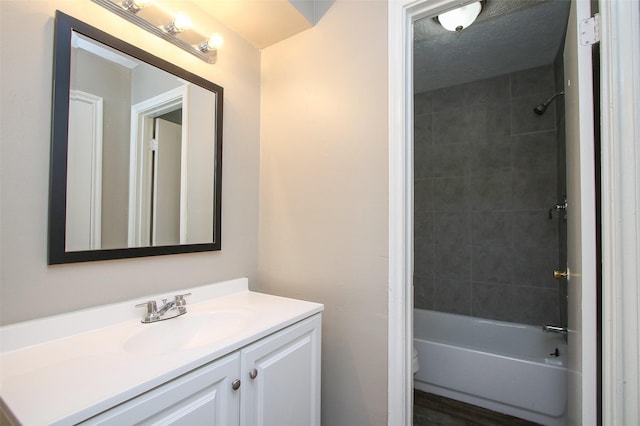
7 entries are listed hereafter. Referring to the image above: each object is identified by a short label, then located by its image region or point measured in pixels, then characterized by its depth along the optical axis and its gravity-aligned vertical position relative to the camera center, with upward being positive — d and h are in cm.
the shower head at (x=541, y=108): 210 +86
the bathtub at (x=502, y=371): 172 -102
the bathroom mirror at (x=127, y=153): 91 +26
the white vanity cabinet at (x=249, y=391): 66 -50
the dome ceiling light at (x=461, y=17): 148 +109
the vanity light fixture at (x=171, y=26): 106 +81
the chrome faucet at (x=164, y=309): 105 -35
